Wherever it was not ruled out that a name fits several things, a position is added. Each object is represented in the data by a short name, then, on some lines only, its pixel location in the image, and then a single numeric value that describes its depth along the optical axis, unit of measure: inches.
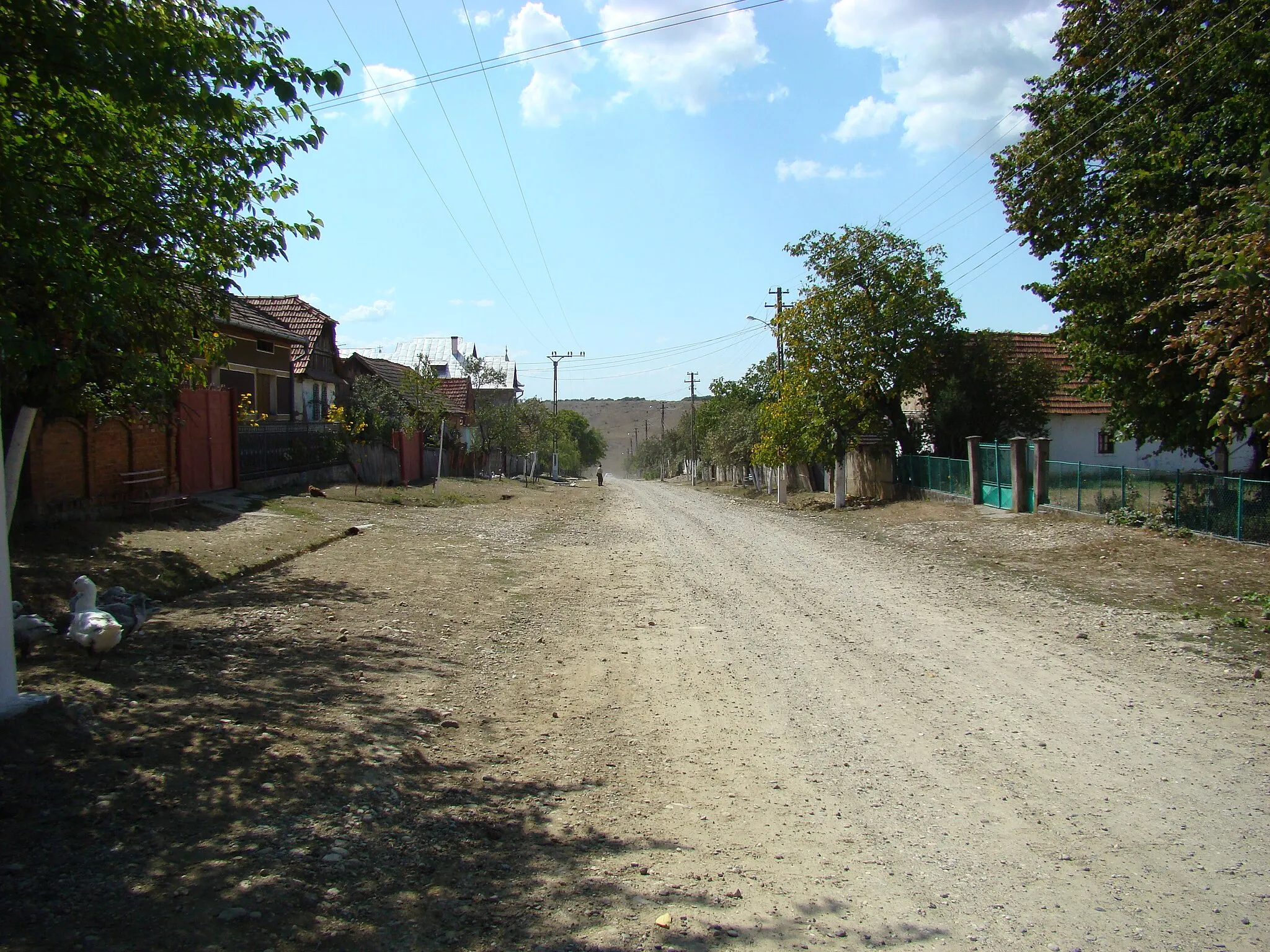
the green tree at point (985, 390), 1121.4
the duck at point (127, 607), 295.9
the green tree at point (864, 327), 1116.5
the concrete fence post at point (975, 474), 949.2
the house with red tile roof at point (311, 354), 1296.8
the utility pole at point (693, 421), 2500.0
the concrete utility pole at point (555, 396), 2469.2
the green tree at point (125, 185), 230.5
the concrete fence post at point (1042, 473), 815.7
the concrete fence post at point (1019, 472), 842.8
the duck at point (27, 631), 249.9
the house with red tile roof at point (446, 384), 1659.7
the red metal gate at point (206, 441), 659.4
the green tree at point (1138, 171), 581.9
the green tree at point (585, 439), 4121.6
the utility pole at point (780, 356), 1208.8
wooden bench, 539.8
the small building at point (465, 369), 2314.0
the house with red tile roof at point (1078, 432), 1248.8
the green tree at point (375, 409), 1220.5
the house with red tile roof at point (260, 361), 1010.7
